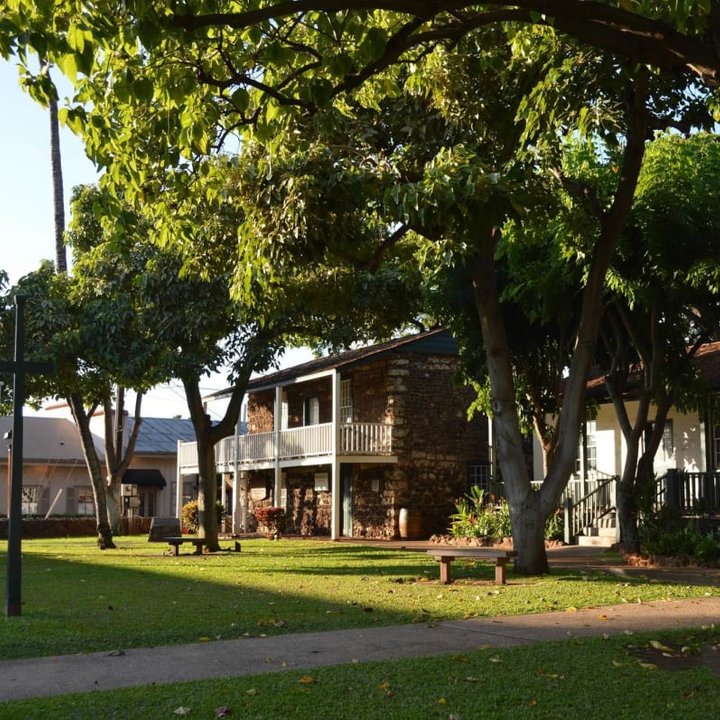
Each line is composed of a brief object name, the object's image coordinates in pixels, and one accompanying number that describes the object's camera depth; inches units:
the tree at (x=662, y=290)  664.4
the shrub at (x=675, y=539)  687.7
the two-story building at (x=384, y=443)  1189.7
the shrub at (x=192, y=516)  1430.9
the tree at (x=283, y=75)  296.8
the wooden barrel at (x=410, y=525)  1170.6
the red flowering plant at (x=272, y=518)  1219.9
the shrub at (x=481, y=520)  994.7
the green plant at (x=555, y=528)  950.4
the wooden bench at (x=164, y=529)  1029.6
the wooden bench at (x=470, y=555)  552.1
